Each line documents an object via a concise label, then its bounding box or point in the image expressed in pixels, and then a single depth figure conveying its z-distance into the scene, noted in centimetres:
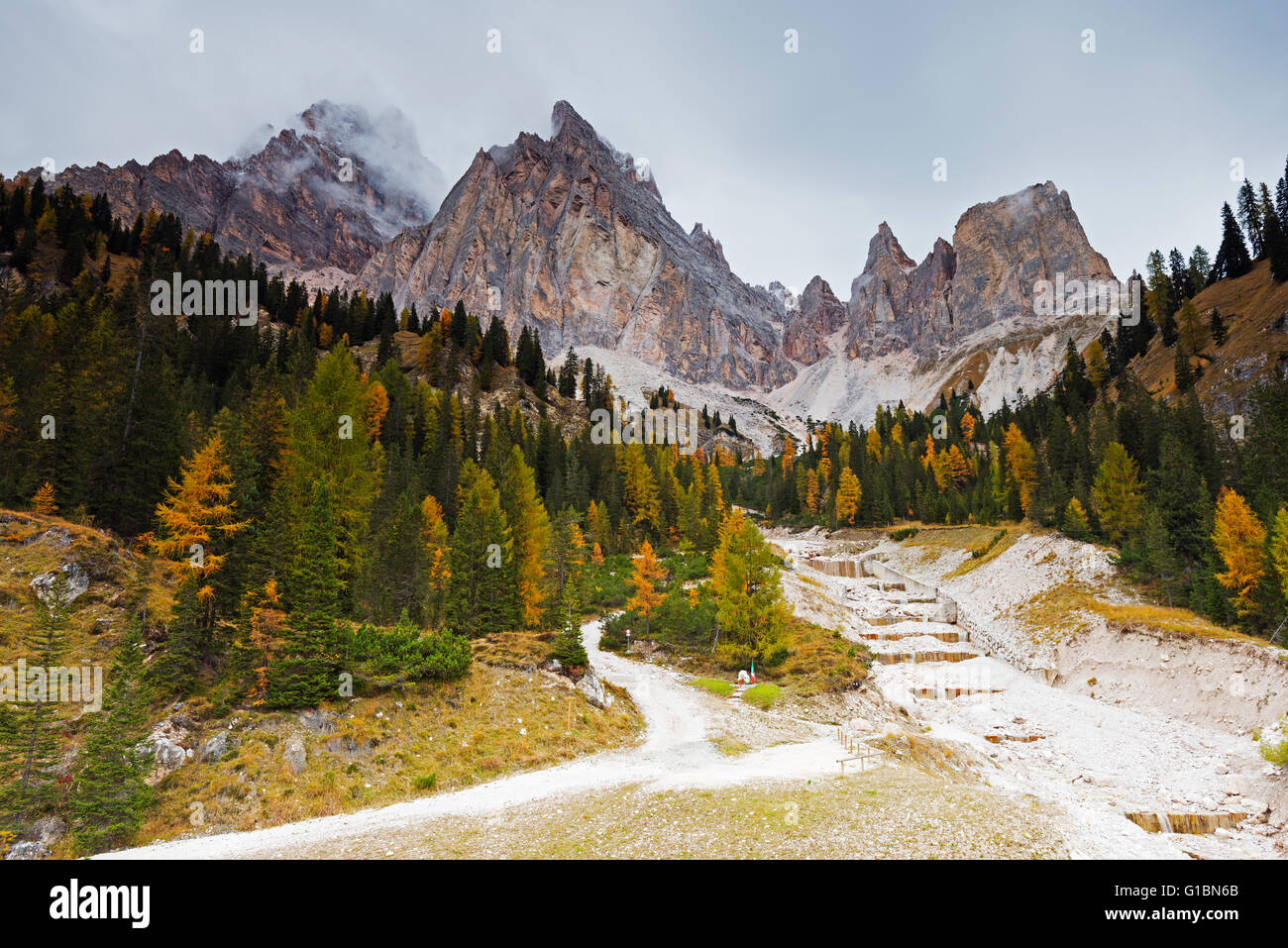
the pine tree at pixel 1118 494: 5303
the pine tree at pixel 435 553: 4188
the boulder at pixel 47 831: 1313
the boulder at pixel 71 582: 2342
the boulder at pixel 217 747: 1667
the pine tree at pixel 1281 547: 3231
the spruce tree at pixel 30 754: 1338
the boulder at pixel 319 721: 1869
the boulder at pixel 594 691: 2570
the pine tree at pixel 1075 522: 5484
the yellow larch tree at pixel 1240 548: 3566
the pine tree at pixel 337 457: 2997
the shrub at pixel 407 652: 2175
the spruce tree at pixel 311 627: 1922
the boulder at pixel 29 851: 1264
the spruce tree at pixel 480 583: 3109
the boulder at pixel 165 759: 1576
